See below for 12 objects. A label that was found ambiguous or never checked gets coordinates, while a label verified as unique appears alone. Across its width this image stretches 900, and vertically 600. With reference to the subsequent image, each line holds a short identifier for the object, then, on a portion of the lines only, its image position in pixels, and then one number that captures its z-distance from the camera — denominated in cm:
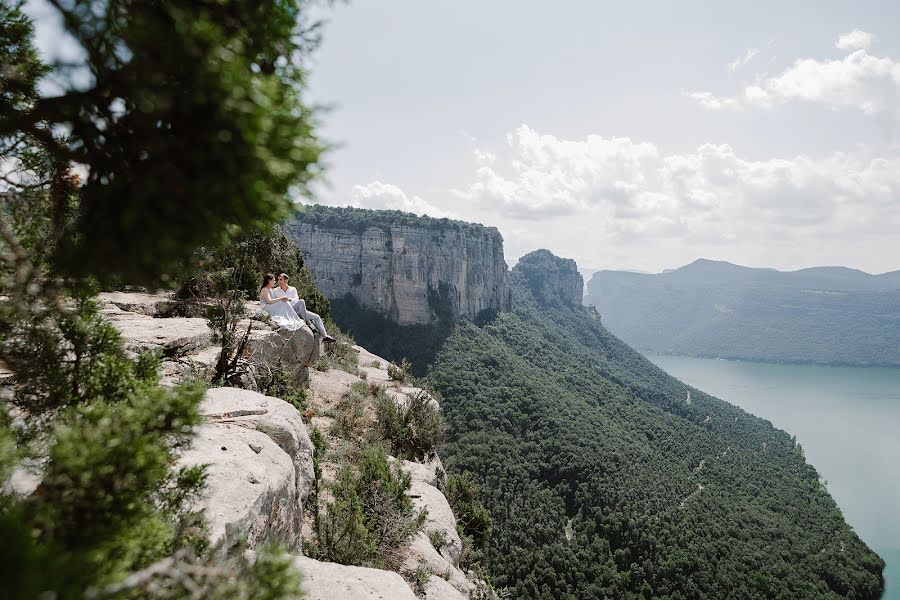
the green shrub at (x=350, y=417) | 931
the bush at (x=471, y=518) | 1134
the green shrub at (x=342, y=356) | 1438
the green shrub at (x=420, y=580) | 543
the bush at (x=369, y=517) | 531
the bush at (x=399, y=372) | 1555
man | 938
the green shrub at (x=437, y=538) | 735
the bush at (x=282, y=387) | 798
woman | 921
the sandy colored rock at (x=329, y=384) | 1091
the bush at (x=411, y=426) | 1048
